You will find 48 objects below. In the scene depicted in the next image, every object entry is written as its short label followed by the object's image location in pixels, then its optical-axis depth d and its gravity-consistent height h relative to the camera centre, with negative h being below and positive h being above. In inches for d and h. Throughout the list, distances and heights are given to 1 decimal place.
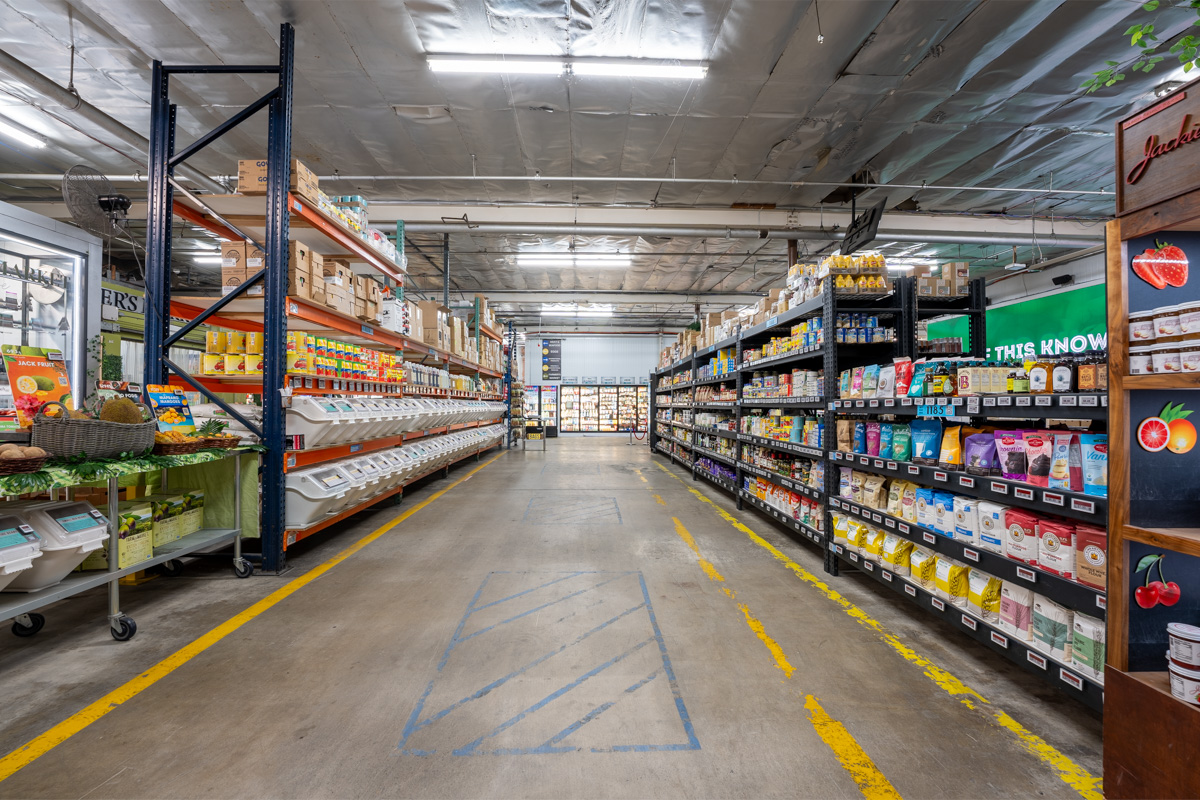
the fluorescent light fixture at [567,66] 213.5 +148.0
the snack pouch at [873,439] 138.9 -10.5
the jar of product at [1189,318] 58.8 +10.5
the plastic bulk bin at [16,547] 85.7 -27.2
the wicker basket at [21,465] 81.3 -11.7
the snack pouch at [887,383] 129.0 +5.3
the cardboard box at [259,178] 159.0 +72.8
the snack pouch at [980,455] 99.7 -10.7
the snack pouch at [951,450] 108.8 -10.6
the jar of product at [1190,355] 59.0 +6.1
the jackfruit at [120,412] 110.8 -3.2
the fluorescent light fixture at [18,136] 262.7 +145.1
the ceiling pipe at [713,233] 367.6 +131.5
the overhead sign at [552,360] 880.3 +74.0
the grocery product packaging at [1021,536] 89.1 -24.8
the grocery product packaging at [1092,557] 76.2 -24.5
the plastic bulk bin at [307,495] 161.8 -32.3
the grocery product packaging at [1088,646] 75.7 -38.5
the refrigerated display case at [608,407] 942.4 -11.9
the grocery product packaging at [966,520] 102.0 -24.9
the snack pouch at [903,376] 123.3 +6.7
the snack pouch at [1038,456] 87.7 -9.6
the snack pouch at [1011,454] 93.5 -9.8
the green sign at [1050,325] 327.9 +59.0
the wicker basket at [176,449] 119.9 -12.7
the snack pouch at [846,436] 152.9 -10.6
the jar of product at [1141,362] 63.6 +5.6
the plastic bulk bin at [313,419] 162.6 -6.7
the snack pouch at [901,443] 125.1 -10.4
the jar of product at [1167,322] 61.2 +10.5
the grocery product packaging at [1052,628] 82.4 -38.9
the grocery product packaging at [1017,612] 90.6 -39.4
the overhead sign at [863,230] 305.2 +113.1
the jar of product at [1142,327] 64.0 +10.2
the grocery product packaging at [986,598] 98.2 -39.6
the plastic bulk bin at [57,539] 96.9 -28.9
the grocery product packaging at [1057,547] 81.8 -24.6
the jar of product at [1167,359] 61.1 +5.8
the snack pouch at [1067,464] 82.0 -10.4
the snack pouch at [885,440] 133.2 -10.4
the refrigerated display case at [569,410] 949.2 -18.2
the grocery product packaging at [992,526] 96.3 -24.6
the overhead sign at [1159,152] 59.7 +33.0
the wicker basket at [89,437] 92.6 -8.1
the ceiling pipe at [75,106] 193.8 +136.0
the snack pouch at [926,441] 116.7 -9.3
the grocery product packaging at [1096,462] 77.4 -9.4
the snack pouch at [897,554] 125.1 -39.1
